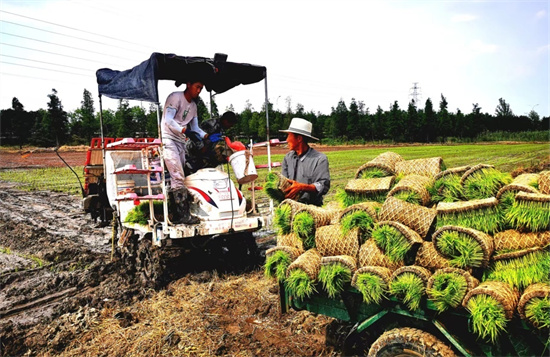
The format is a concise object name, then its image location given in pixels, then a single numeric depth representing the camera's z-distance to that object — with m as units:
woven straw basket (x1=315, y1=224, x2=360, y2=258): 3.68
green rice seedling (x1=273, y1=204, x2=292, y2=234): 4.31
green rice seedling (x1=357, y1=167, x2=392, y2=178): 4.22
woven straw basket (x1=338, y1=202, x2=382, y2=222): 3.66
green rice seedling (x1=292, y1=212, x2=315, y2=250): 4.02
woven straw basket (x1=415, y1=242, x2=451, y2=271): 3.19
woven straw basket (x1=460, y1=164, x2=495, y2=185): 3.54
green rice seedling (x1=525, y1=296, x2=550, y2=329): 2.58
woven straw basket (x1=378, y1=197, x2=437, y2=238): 3.41
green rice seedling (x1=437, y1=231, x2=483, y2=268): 2.99
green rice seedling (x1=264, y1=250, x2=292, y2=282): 3.97
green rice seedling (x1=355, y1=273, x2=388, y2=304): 3.25
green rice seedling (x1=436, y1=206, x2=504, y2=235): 3.12
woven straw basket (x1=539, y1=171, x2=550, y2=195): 3.22
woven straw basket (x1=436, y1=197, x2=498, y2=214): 3.14
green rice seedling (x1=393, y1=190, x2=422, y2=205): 3.60
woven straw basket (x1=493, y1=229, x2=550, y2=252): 2.96
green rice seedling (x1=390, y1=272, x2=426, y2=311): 3.10
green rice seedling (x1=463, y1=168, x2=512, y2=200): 3.43
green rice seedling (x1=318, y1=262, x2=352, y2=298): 3.46
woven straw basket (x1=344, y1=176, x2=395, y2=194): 3.96
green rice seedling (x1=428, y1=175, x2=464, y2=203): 3.60
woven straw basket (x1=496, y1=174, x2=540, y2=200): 3.08
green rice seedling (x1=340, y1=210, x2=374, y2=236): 3.63
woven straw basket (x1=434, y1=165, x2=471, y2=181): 3.75
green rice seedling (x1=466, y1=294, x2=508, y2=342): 2.72
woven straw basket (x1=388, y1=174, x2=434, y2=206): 3.63
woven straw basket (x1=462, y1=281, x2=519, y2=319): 2.72
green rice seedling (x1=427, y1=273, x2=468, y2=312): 2.93
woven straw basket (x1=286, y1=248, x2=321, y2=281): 3.66
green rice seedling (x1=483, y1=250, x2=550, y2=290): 2.83
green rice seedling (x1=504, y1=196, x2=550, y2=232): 2.95
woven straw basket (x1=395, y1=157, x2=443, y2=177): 3.99
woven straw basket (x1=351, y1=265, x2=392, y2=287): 3.25
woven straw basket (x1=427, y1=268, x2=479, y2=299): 2.93
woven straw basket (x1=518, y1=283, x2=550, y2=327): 2.62
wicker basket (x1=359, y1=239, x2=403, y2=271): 3.42
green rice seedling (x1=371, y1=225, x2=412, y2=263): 3.31
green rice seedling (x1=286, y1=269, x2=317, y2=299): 3.65
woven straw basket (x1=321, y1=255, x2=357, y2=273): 3.49
